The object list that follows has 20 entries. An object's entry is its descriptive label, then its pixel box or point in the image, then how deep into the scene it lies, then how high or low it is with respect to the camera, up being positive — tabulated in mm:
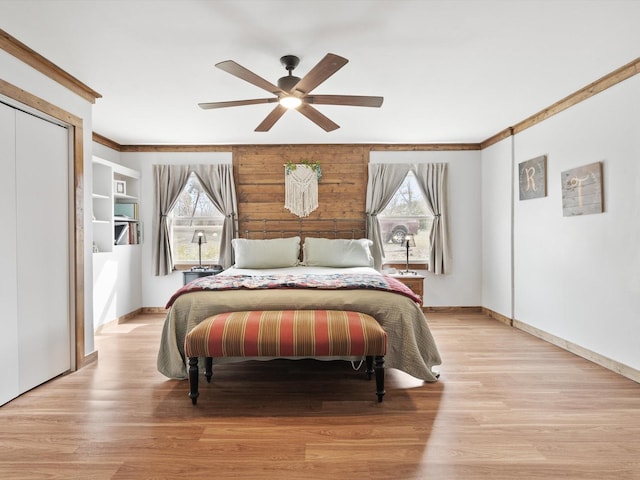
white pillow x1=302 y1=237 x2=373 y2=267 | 4816 -187
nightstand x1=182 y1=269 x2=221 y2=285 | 5199 -463
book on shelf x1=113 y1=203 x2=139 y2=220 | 5289 +392
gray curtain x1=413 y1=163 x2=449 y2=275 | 5559 +463
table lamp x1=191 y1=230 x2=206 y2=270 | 5422 -4
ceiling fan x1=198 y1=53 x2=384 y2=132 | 2503 +1050
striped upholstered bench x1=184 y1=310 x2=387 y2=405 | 2588 -669
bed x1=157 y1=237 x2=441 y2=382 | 2941 -512
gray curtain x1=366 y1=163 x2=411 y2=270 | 5551 +654
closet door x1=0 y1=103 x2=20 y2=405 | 2666 -160
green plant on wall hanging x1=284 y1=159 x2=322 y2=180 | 5562 +1010
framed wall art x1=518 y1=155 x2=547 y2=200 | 4219 +650
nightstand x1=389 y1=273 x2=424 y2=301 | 5059 -572
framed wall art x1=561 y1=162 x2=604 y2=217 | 3406 +414
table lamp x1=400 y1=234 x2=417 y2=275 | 5320 -92
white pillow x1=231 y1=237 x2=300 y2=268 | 4766 -179
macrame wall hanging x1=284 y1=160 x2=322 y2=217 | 5578 +729
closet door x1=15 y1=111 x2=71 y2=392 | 2852 -67
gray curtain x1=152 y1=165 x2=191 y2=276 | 5566 +507
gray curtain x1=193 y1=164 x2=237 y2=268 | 5539 +635
